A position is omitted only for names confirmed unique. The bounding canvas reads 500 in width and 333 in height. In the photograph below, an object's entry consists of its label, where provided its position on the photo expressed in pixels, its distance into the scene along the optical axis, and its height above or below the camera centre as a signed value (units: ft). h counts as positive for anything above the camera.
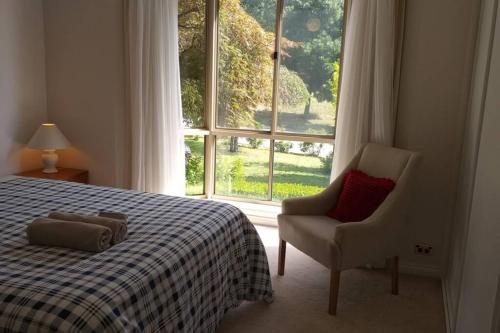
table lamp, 11.82 -1.30
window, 12.22 +0.30
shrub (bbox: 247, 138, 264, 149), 13.26 -1.17
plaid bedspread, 4.66 -2.15
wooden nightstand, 11.87 -2.19
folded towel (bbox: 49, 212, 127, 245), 6.30 -1.82
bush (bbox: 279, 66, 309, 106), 12.51 +0.47
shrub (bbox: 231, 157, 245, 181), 13.65 -2.10
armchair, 8.37 -2.47
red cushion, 9.30 -1.89
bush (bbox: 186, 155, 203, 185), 13.70 -2.13
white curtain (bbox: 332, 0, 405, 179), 9.96 +0.75
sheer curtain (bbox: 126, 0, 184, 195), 11.80 +0.05
